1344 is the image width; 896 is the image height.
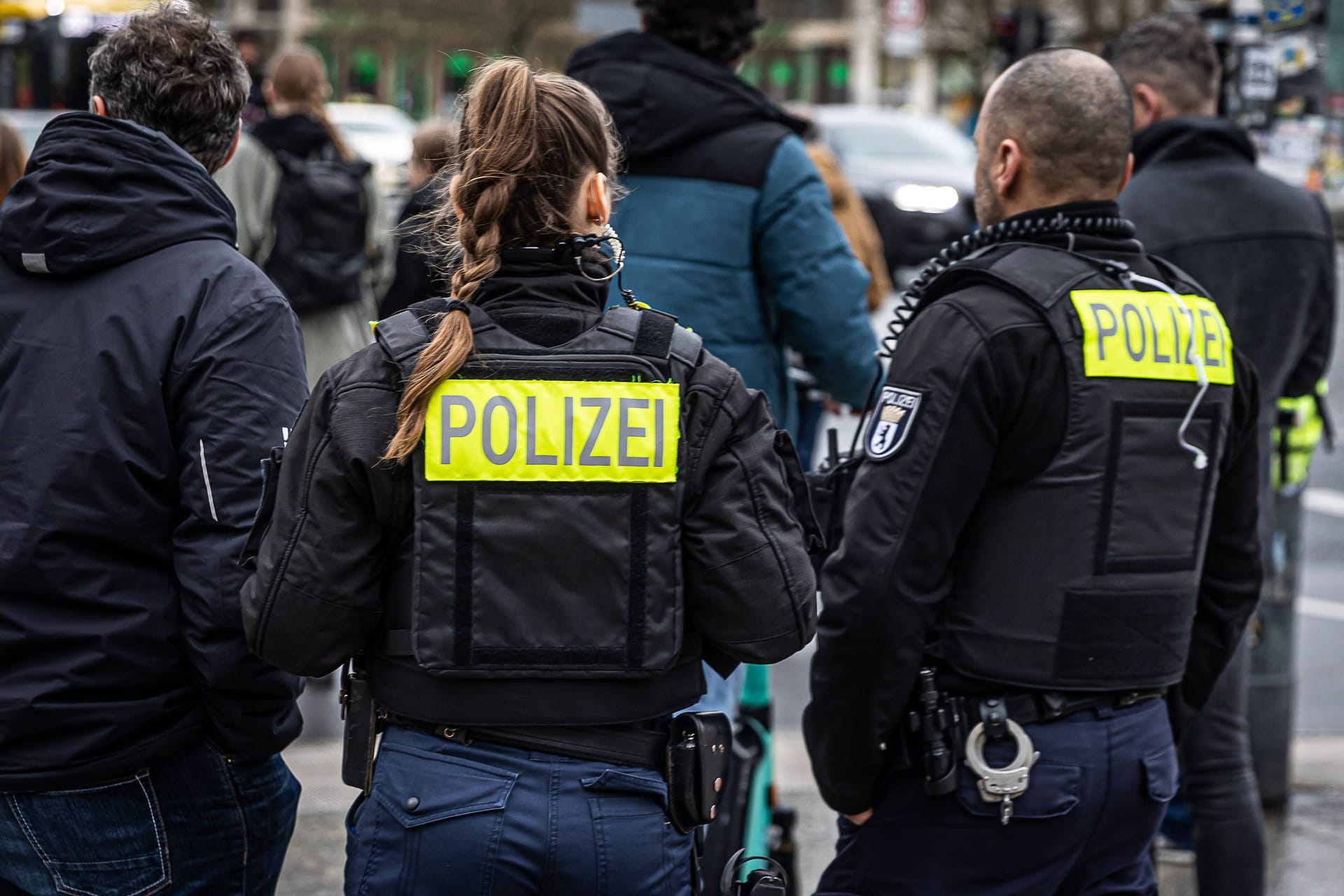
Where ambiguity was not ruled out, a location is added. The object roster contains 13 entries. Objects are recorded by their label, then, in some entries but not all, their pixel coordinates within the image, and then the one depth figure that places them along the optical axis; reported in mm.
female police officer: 4414
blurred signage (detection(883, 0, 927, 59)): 58437
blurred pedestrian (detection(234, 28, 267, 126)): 14336
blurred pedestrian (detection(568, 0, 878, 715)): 7336
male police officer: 5301
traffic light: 20703
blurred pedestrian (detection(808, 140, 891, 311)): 12516
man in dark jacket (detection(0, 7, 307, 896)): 4953
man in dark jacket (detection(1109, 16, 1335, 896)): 7523
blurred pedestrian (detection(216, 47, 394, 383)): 11797
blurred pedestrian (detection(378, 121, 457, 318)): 10327
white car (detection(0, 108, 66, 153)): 27859
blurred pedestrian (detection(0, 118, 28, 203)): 9383
